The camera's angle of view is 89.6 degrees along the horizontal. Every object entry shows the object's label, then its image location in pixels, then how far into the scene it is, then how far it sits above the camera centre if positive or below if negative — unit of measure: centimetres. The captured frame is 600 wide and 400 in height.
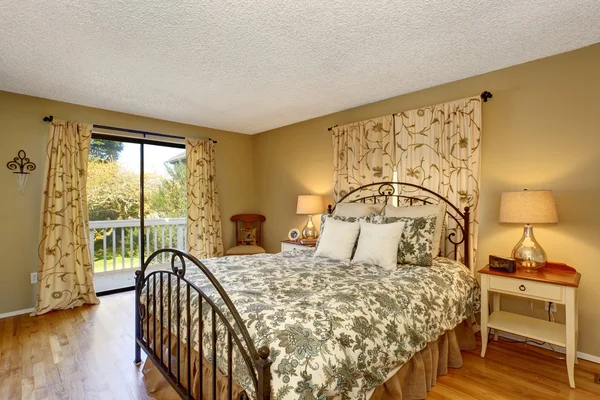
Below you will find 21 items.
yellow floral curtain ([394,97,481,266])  283 +50
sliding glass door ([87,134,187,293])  412 -5
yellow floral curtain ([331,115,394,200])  348 +57
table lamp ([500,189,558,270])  220 -11
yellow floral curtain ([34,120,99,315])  340 -31
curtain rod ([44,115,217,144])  343 +93
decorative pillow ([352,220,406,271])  239 -37
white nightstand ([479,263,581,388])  201 -69
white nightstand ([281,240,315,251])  390 -61
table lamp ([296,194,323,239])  402 -11
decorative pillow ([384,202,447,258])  266 -12
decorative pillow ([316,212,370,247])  287 -18
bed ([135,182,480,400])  124 -65
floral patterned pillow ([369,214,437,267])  245 -34
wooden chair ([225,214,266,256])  511 -50
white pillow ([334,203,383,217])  306 -10
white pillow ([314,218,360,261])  264 -37
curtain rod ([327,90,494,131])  275 +96
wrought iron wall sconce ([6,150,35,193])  332 +35
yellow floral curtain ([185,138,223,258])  457 +0
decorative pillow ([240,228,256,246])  511 -62
